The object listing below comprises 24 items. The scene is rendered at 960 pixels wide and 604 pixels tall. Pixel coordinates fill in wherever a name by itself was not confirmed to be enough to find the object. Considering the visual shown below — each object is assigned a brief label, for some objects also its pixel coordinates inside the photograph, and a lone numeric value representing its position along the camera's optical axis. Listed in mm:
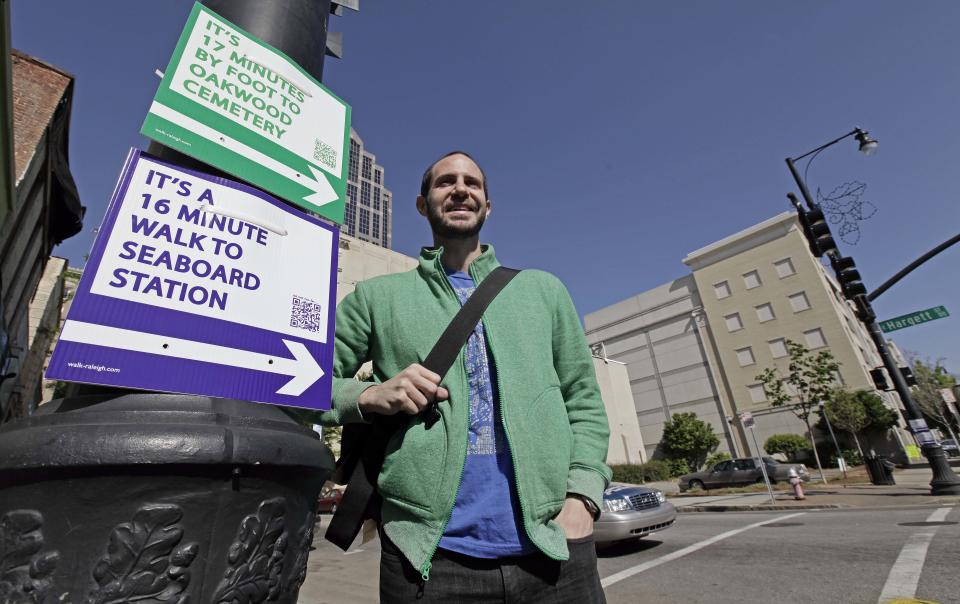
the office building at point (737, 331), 36469
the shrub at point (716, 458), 36844
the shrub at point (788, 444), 32031
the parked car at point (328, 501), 22203
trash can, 14969
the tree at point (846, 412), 27391
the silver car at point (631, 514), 7395
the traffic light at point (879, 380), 11391
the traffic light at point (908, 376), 10796
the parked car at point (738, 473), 20703
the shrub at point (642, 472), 30125
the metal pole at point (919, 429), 10516
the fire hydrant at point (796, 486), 12820
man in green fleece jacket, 1426
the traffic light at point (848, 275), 10867
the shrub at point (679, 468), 38062
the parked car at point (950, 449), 30816
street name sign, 10134
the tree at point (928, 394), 31812
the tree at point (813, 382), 19377
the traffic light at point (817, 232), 10500
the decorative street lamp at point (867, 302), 10531
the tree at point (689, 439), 38719
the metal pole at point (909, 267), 9945
